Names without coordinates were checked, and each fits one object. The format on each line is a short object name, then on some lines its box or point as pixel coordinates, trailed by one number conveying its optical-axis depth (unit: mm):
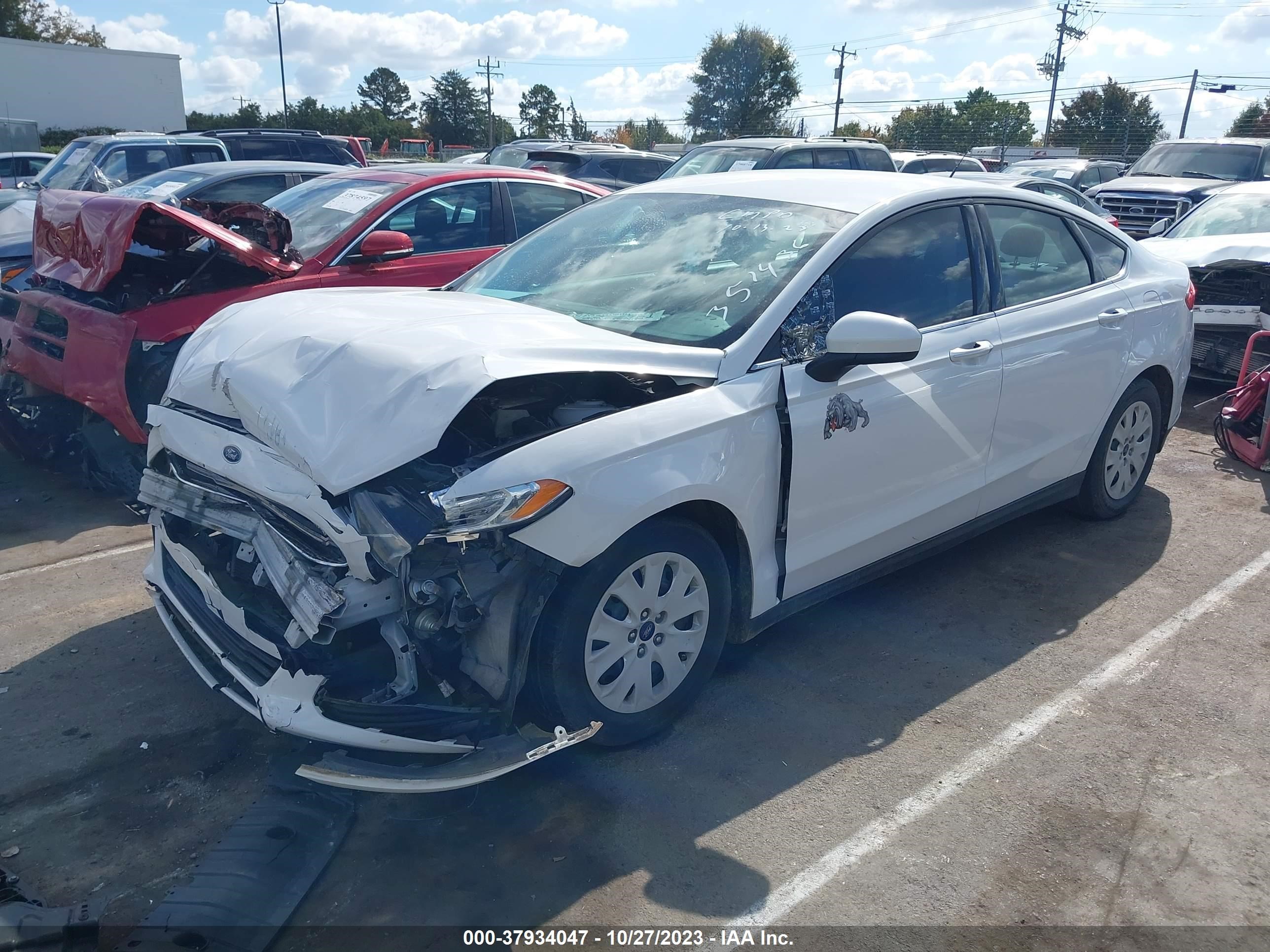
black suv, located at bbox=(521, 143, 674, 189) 13891
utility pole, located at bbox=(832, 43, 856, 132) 61656
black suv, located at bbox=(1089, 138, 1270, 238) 14609
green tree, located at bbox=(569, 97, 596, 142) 65312
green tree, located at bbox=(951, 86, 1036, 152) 55250
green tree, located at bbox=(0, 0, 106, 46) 56344
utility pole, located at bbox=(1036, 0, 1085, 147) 56312
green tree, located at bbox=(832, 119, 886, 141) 56438
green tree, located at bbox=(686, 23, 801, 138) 64125
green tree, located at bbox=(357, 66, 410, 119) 84312
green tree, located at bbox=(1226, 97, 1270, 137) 50688
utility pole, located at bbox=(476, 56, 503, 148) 67812
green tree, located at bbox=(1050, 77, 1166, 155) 55000
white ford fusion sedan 2895
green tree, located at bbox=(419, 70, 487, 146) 75750
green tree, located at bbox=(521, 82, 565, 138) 74438
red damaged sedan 5309
